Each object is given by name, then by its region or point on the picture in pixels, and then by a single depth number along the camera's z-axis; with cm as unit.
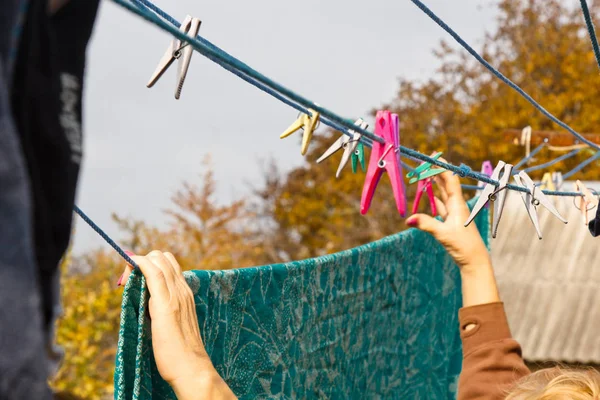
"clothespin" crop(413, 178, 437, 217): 143
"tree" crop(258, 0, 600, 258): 1111
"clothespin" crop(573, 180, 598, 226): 149
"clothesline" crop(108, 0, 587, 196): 97
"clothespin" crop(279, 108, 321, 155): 119
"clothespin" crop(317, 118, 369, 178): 126
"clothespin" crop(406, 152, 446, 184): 133
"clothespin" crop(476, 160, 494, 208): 181
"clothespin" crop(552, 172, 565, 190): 242
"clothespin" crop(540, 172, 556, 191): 217
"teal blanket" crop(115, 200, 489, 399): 128
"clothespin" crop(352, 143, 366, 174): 131
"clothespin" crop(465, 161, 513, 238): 131
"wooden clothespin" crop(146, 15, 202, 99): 113
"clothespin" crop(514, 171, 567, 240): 135
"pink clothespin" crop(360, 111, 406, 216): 121
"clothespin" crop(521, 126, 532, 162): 255
